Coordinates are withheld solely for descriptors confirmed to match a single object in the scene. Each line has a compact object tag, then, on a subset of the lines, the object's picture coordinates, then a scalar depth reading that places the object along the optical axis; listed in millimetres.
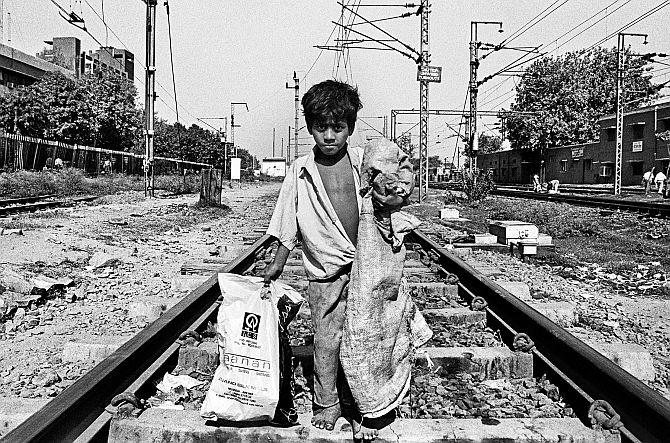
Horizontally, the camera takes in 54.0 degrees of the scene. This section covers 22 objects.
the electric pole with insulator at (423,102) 22844
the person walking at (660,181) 31525
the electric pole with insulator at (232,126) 63938
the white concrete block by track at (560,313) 5109
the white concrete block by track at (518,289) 5820
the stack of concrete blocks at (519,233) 10047
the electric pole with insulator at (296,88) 53219
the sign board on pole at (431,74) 21311
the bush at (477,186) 23109
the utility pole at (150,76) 23391
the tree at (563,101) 58969
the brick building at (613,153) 44906
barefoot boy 2842
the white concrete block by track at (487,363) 3695
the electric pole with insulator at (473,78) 28875
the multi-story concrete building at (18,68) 48656
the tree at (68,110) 42156
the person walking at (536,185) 38612
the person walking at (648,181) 33906
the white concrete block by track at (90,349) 3898
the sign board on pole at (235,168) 44184
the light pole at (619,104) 32125
